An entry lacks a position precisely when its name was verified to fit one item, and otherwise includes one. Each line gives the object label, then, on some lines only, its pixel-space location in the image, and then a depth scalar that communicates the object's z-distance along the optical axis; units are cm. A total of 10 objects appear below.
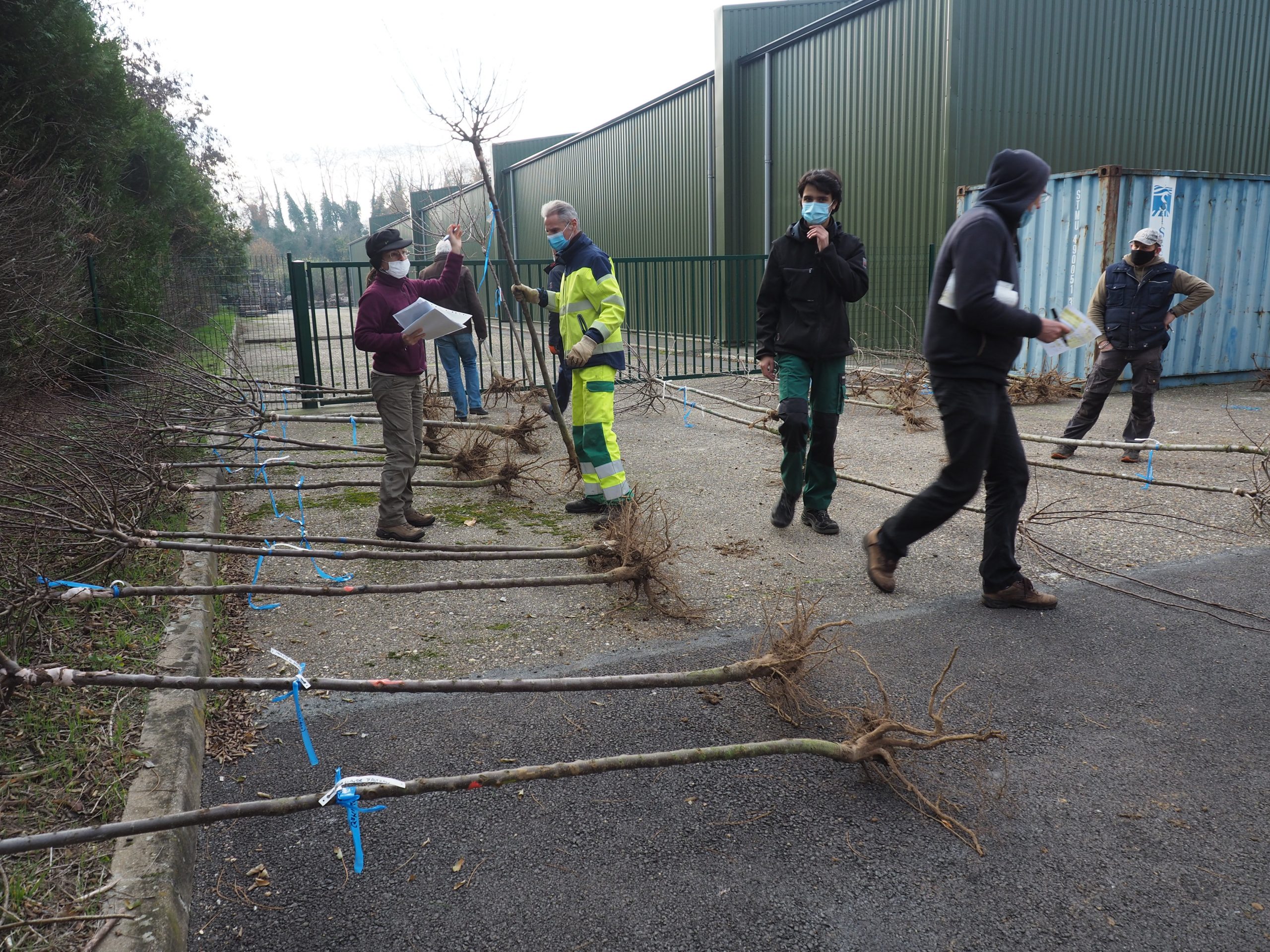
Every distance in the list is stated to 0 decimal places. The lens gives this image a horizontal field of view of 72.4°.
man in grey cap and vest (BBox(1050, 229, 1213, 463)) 731
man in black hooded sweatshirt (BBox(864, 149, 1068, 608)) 373
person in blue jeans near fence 966
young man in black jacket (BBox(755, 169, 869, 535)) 507
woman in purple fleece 525
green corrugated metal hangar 1296
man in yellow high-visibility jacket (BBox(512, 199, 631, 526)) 554
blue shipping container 1056
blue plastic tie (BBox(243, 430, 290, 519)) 602
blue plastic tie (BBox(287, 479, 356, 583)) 459
